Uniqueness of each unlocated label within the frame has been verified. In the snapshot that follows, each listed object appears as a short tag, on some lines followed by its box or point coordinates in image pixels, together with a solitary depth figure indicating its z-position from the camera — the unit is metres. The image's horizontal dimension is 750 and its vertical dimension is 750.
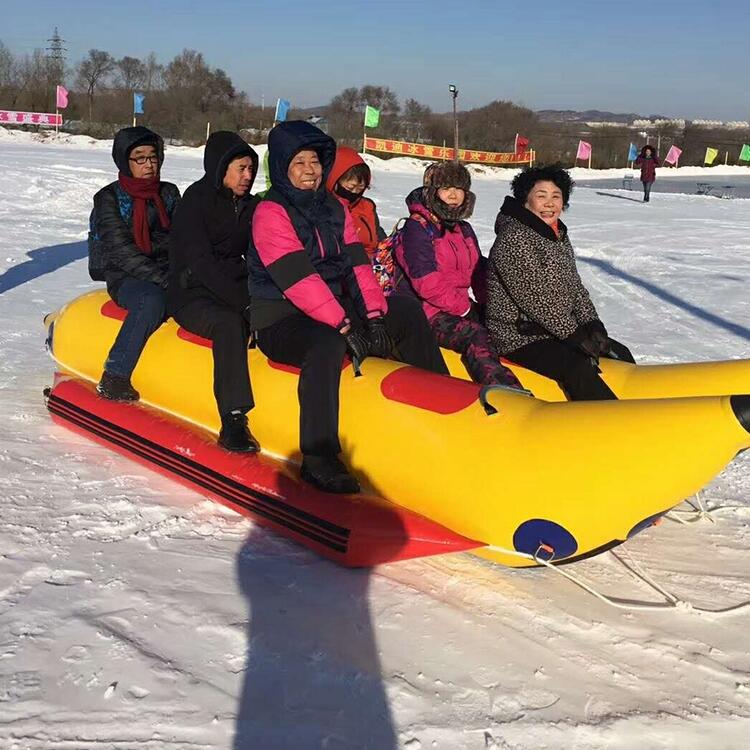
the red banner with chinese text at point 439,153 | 30.33
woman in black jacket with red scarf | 4.16
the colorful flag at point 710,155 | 34.75
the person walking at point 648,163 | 18.12
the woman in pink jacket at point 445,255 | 3.79
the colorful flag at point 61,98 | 26.08
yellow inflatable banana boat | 2.46
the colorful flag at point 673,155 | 31.20
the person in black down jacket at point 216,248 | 3.74
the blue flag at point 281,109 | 19.89
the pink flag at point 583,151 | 30.63
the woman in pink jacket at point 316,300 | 3.17
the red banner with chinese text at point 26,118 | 30.31
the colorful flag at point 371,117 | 24.89
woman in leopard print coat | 3.58
